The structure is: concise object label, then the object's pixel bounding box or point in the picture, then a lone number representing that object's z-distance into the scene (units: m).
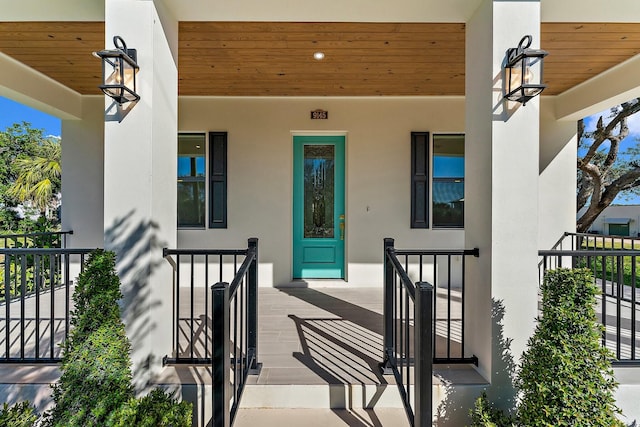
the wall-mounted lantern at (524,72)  2.14
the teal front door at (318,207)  4.95
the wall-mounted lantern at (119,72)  2.16
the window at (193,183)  4.87
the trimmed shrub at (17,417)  1.67
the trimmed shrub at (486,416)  1.93
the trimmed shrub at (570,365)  1.70
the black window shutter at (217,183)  4.83
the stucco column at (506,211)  2.23
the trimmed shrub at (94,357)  1.75
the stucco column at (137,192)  2.29
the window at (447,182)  4.90
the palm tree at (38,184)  8.22
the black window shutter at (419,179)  4.82
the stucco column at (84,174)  4.88
